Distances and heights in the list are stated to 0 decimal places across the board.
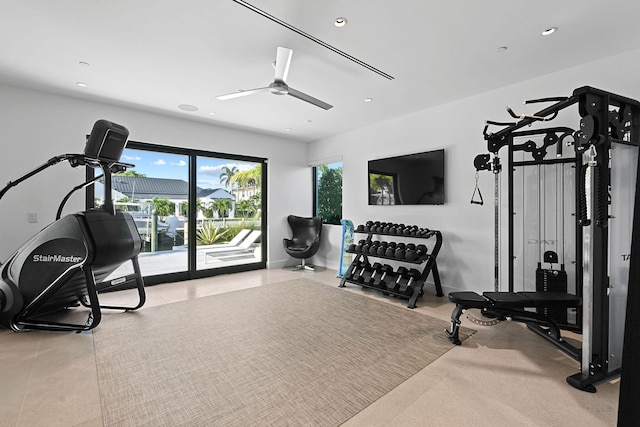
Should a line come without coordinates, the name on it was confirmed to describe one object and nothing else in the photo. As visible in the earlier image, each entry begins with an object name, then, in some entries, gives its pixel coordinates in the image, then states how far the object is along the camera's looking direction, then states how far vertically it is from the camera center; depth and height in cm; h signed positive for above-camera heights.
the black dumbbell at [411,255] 392 -55
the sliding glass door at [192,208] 477 +10
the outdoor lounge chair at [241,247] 550 -65
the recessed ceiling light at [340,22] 239 +158
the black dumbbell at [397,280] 405 -94
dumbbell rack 390 -92
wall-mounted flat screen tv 432 +55
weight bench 262 -83
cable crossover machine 212 -12
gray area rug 185 -120
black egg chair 588 -53
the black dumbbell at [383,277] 421 -94
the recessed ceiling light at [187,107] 435 +161
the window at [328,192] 626 +49
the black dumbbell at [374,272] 438 -89
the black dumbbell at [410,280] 392 -91
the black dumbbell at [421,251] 398 -51
